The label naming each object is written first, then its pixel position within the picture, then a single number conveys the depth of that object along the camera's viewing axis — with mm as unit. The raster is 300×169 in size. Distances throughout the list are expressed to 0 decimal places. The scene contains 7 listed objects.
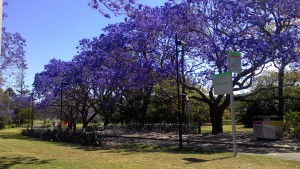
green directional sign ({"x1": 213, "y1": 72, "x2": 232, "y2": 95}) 11268
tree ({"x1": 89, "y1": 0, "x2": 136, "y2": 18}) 6918
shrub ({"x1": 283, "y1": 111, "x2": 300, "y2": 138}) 18176
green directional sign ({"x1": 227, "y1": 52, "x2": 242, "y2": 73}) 11108
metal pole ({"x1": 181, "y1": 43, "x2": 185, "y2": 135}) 19817
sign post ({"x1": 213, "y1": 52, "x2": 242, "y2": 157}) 11071
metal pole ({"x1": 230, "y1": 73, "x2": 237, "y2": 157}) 10671
